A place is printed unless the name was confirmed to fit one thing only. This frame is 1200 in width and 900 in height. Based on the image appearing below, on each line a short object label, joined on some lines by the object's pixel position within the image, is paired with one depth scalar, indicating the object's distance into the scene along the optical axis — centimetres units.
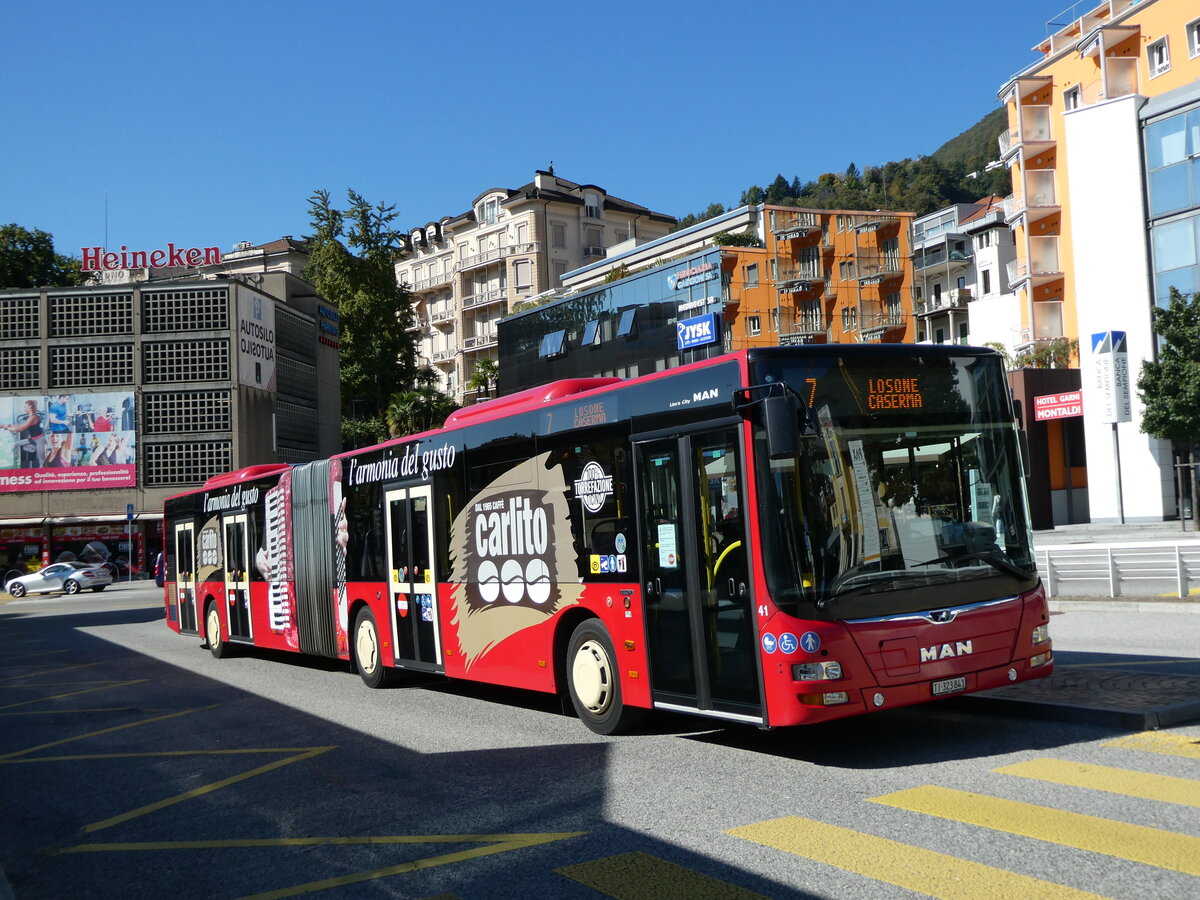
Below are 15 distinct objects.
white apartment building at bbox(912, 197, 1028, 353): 7625
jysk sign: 5681
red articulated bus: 754
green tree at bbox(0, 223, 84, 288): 7044
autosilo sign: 6162
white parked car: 4944
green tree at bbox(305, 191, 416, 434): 7594
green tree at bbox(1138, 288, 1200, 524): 3344
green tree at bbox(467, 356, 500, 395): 8319
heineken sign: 6844
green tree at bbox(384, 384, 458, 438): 7162
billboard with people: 5962
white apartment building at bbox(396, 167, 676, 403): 9594
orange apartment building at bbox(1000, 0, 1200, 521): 3619
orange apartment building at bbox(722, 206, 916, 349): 7438
